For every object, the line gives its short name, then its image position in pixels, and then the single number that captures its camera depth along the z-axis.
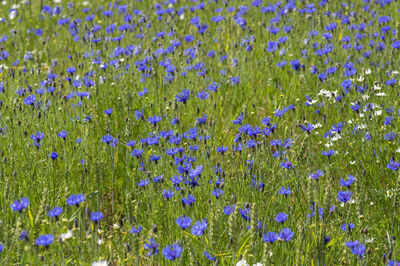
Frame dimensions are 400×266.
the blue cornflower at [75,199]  4.39
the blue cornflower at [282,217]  4.24
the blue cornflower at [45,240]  3.69
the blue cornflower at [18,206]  3.74
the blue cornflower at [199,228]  4.08
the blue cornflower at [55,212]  4.18
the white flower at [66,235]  4.15
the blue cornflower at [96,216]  4.12
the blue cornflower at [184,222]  3.99
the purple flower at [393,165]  4.98
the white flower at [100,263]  3.74
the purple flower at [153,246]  3.89
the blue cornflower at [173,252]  3.61
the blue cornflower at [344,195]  4.46
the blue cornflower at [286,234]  3.99
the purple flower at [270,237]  4.02
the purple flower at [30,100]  6.23
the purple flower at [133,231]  4.06
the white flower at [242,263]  3.73
